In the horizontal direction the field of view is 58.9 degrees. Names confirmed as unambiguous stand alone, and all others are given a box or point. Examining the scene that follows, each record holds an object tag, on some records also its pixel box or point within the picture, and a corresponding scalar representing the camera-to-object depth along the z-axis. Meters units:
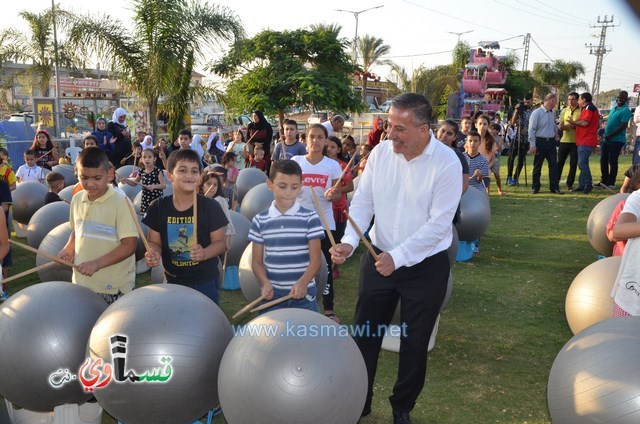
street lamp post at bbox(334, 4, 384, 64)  45.36
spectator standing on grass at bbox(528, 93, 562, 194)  13.34
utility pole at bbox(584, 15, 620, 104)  69.56
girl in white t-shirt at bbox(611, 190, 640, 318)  3.77
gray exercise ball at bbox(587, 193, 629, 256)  7.43
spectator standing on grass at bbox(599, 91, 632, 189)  13.48
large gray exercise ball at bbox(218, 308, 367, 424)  3.11
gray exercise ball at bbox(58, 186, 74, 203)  9.27
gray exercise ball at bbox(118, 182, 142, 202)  9.59
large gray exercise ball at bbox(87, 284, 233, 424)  3.41
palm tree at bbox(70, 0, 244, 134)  14.41
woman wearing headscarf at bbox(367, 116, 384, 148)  12.29
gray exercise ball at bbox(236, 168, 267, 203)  10.58
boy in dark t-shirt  4.39
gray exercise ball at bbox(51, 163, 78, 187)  11.47
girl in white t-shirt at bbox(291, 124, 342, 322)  5.89
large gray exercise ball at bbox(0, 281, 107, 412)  3.66
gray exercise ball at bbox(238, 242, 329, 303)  5.59
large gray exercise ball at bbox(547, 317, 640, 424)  3.13
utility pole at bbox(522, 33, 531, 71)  62.96
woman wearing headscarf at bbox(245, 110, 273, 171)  13.00
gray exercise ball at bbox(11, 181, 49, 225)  9.52
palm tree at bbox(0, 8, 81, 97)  24.66
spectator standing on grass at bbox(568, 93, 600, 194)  13.28
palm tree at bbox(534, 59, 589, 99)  64.00
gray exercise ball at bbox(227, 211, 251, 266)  7.06
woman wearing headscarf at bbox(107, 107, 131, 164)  13.59
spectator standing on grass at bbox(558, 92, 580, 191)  13.55
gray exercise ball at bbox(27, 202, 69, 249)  7.93
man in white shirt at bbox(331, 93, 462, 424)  3.64
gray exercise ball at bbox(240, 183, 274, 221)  8.52
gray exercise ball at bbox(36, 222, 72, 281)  6.39
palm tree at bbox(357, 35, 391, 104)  47.00
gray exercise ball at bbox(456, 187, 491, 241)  8.10
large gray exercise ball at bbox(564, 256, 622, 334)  4.91
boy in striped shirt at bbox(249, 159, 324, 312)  4.31
